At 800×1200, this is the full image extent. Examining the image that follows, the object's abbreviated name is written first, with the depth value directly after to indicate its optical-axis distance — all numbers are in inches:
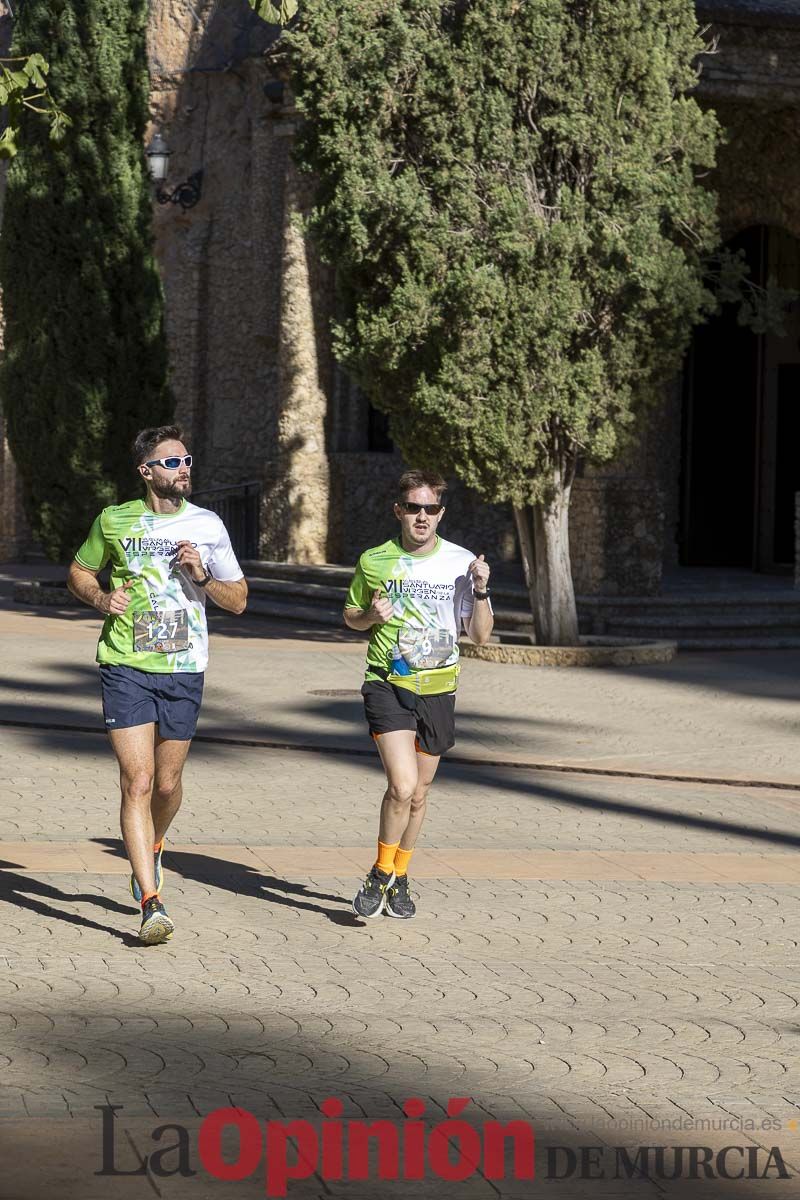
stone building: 787.4
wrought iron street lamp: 1080.3
